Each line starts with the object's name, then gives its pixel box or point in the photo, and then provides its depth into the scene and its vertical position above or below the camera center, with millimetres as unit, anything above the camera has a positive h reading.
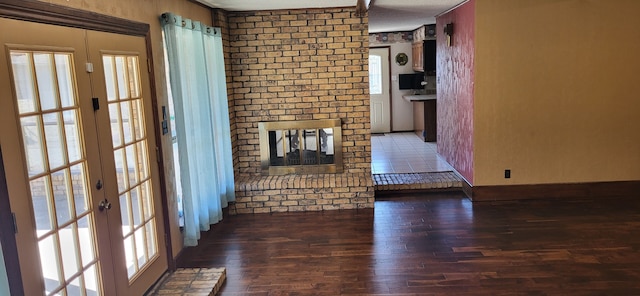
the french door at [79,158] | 2102 -329
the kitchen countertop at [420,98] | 8734 -367
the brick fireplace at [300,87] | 5402 -35
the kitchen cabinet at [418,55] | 8859 +441
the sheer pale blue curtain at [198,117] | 3705 -235
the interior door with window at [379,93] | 10000 -267
